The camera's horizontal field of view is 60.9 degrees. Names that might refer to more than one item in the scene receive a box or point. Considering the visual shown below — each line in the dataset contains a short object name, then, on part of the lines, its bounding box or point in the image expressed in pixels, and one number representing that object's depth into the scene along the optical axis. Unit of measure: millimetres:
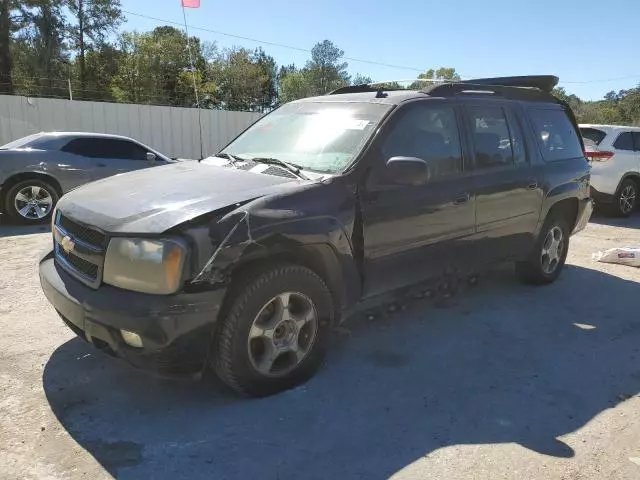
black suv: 2795
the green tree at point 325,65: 56312
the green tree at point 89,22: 35406
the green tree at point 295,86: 52469
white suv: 10281
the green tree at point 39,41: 33031
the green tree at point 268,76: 49238
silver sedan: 8383
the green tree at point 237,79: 43969
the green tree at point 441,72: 64750
